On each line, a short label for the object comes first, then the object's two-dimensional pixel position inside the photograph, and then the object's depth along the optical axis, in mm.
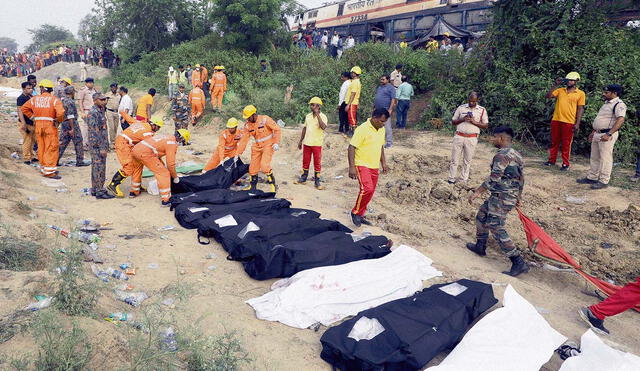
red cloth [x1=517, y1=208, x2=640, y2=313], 4545
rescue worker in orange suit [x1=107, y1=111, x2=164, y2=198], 6852
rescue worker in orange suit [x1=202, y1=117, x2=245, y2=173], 7754
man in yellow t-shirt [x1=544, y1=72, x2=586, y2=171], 8008
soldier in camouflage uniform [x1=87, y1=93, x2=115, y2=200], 6953
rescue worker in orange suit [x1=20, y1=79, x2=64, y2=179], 7500
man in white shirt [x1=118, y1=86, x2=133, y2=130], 9952
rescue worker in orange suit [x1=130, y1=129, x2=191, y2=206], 6672
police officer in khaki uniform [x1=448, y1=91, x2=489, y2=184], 7367
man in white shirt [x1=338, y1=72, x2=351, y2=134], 10057
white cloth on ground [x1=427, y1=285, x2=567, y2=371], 3006
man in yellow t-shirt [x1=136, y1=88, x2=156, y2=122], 10266
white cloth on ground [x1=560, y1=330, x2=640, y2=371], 2998
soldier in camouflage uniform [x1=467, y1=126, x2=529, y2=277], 4895
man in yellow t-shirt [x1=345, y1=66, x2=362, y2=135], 9782
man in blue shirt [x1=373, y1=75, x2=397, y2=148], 9242
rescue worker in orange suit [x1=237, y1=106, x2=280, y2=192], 7203
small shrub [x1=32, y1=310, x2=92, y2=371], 2455
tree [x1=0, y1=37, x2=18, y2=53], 87400
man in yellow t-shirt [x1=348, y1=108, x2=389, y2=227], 5840
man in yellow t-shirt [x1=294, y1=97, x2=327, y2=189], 7543
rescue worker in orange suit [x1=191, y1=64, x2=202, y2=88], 15019
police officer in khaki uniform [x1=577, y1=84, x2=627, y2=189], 6977
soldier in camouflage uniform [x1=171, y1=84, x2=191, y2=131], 11406
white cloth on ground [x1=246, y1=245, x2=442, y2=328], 3871
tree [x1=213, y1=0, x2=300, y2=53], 19172
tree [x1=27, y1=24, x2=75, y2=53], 57562
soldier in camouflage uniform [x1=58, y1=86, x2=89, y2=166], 8391
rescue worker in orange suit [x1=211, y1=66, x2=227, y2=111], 14438
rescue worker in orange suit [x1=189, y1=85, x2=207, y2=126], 13188
